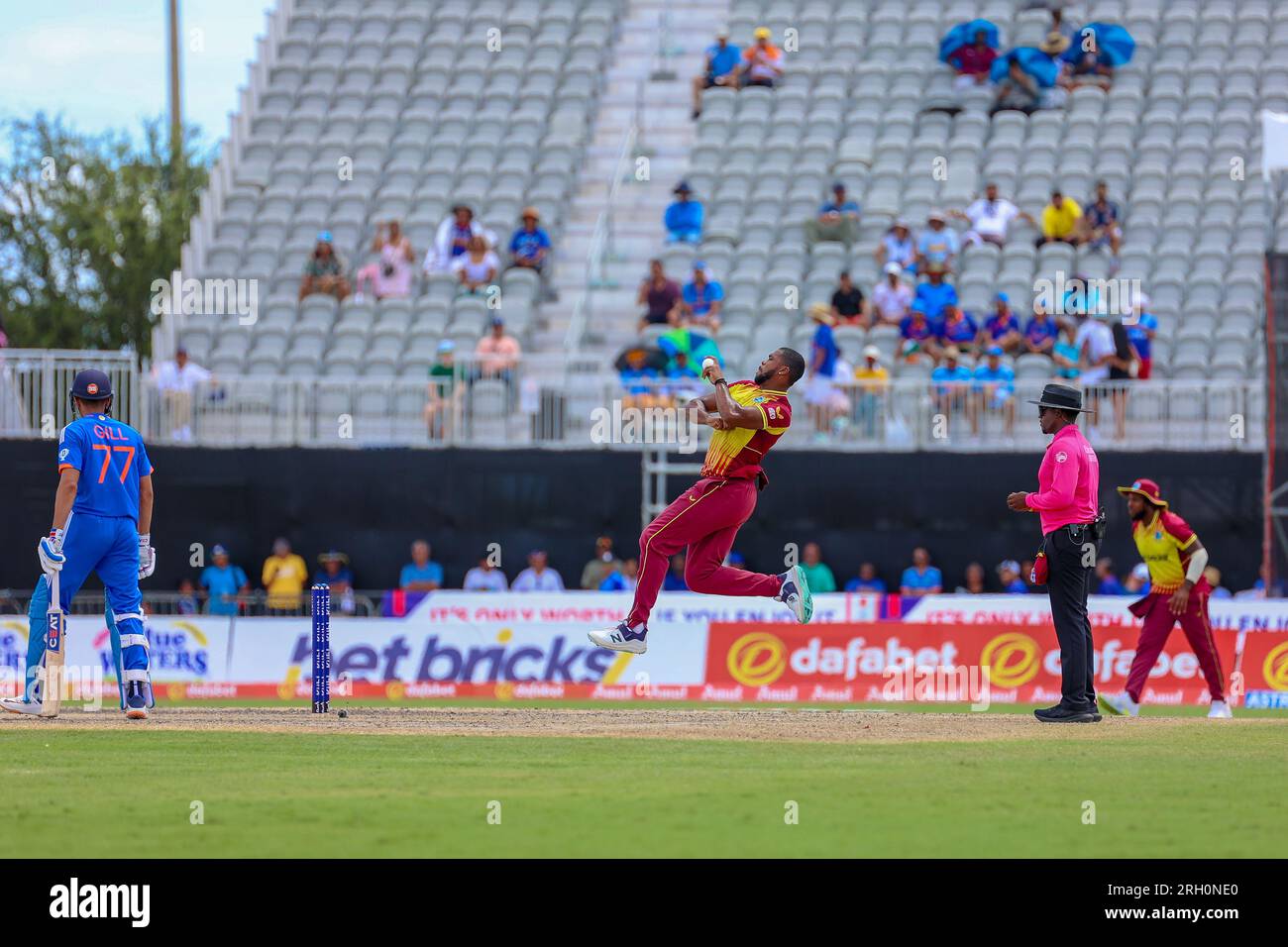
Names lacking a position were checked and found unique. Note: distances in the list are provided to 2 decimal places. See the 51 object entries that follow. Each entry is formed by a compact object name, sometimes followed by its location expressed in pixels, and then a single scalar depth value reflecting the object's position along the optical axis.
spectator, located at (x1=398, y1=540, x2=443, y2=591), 25.12
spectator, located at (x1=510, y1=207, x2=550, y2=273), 29.33
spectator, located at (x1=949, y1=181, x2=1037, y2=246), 28.56
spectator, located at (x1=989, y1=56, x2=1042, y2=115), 31.44
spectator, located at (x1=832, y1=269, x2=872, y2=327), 27.03
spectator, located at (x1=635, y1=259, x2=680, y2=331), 27.02
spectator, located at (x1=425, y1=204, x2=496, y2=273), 29.45
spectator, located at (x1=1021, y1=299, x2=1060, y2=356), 26.11
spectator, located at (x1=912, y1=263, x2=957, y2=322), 26.67
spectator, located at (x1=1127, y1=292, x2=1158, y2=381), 25.44
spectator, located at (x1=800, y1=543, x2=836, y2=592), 24.58
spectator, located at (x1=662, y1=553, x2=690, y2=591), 24.61
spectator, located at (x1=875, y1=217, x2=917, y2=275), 28.05
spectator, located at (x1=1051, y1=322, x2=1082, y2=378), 25.66
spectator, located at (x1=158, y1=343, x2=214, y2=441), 25.70
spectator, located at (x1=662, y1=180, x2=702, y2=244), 29.48
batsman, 13.58
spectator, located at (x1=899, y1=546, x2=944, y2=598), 24.55
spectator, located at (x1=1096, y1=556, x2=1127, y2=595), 23.92
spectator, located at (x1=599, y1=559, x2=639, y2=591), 23.95
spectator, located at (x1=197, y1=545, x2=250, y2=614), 25.03
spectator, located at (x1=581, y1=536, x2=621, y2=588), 24.59
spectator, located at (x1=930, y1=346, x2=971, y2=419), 24.92
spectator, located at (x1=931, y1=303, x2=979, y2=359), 26.17
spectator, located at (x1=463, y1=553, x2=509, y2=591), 24.62
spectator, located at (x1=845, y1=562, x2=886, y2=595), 24.69
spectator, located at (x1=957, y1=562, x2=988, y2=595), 24.42
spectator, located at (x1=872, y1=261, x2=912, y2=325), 27.08
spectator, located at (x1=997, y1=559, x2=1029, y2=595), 24.39
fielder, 16.11
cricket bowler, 13.59
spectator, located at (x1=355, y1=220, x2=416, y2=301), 29.41
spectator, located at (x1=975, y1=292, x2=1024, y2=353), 26.19
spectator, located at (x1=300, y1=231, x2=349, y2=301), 29.56
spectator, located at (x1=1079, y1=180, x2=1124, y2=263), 28.14
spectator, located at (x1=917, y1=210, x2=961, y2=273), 27.67
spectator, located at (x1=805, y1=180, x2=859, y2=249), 28.92
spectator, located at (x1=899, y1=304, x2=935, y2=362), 26.28
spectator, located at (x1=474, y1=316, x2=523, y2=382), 25.53
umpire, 13.88
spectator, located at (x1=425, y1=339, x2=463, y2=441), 25.66
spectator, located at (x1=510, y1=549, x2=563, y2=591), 24.52
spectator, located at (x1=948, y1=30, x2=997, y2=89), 31.97
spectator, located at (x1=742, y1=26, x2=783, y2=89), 32.72
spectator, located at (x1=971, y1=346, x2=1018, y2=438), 24.77
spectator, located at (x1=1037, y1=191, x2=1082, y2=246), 28.38
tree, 45.12
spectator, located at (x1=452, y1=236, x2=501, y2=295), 29.16
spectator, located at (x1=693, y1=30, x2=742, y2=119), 32.91
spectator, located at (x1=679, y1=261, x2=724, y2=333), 27.48
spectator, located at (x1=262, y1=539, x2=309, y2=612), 25.14
